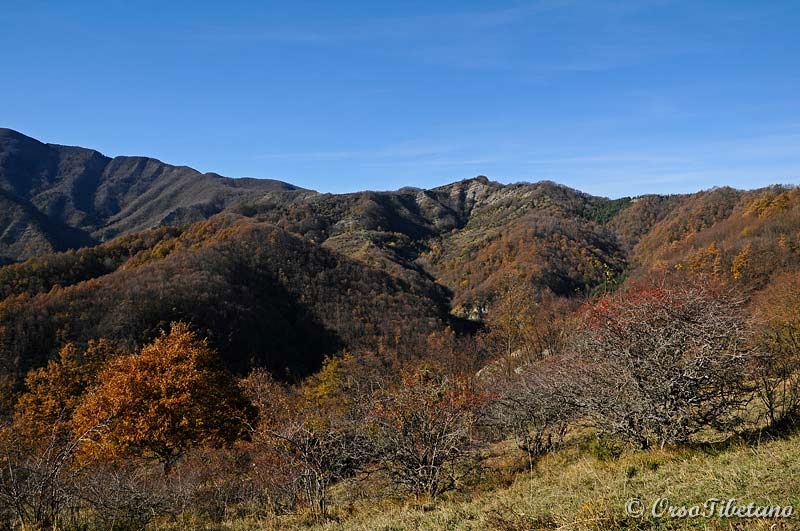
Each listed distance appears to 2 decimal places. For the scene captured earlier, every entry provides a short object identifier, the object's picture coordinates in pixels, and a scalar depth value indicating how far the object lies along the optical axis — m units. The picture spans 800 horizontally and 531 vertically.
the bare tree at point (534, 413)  11.53
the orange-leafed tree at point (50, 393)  35.56
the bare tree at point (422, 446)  9.11
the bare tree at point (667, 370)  7.88
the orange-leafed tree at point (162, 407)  18.59
